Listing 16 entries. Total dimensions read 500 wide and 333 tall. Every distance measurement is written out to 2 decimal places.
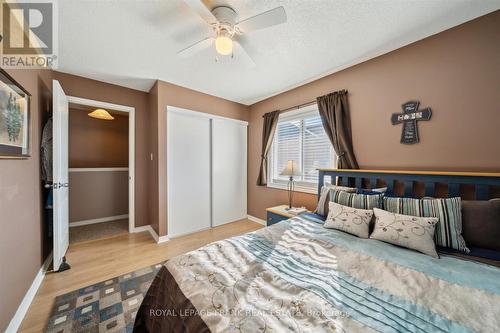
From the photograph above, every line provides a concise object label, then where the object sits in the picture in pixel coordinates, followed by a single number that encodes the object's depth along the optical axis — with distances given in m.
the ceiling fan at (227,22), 1.33
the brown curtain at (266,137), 3.42
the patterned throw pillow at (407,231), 1.37
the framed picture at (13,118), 1.29
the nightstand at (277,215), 2.65
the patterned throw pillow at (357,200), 1.79
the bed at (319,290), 0.76
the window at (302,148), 2.84
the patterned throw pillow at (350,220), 1.65
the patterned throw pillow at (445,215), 1.40
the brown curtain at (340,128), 2.38
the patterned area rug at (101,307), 1.41
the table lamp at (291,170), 2.74
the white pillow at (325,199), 2.13
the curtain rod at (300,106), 2.85
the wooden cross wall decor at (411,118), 1.87
